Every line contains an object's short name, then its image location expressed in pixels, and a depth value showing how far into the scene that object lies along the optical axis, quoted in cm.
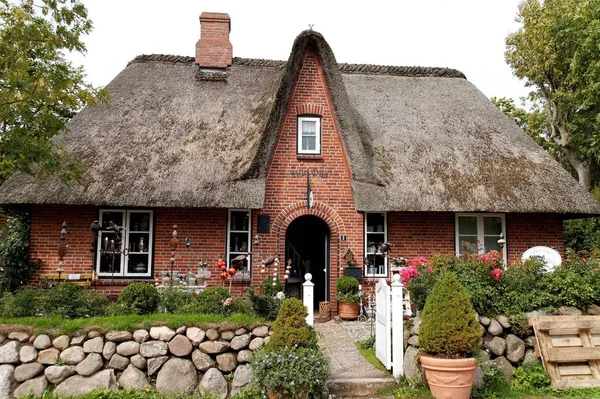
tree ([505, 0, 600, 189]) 1917
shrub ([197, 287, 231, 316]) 709
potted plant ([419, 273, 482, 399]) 592
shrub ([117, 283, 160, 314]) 703
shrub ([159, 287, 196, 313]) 716
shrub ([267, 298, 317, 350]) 594
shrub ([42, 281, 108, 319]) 686
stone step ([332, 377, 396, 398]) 641
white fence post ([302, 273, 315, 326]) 733
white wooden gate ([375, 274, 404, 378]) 680
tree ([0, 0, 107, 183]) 759
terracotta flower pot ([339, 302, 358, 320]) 1128
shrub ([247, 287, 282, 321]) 711
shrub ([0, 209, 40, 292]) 1091
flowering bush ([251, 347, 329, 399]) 561
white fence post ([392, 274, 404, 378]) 678
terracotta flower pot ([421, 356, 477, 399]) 590
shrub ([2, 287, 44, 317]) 676
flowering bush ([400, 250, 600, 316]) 718
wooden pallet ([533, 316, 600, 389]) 669
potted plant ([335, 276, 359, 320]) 1126
